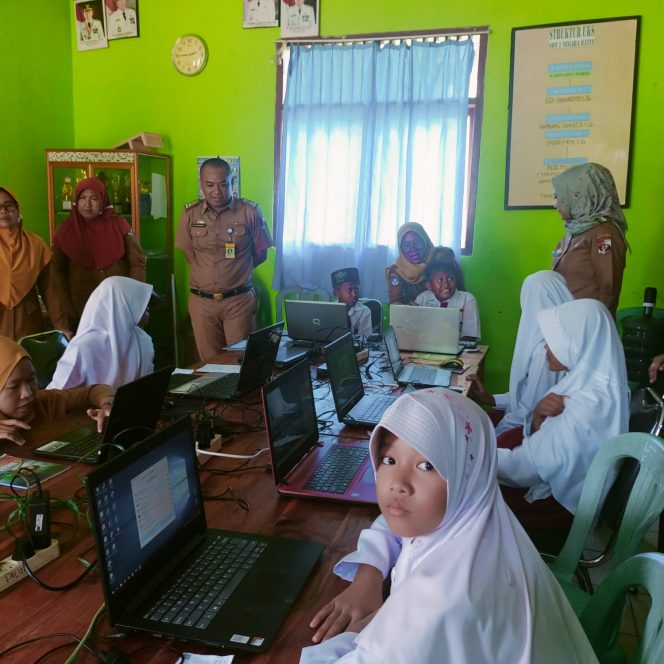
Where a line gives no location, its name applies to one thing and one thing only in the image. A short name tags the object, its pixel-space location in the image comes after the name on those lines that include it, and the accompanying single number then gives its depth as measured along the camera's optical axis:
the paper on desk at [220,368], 2.72
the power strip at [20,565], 1.10
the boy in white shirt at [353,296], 3.79
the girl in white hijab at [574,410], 1.86
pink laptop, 1.49
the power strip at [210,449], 1.72
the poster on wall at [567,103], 3.80
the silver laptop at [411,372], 2.61
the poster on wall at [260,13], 4.42
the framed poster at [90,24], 4.86
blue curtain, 4.09
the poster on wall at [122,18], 4.77
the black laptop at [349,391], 2.03
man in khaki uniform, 4.17
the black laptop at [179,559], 0.96
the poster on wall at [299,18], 4.33
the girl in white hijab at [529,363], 2.62
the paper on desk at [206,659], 0.92
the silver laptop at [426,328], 3.16
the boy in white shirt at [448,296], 3.85
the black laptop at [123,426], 1.59
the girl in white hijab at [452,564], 0.80
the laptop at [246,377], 2.31
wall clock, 4.64
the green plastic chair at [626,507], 1.42
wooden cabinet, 4.46
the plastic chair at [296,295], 4.52
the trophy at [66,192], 4.68
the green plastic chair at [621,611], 0.93
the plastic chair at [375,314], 3.96
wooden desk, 0.95
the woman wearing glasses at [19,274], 3.71
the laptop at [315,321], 3.12
